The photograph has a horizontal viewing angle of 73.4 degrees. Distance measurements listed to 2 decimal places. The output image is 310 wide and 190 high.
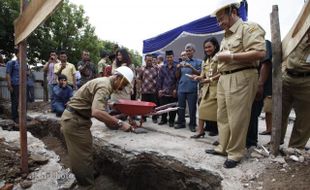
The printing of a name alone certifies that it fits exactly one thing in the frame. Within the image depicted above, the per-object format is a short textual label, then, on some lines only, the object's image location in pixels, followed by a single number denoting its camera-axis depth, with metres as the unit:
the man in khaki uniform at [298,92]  2.38
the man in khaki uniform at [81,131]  2.71
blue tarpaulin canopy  5.70
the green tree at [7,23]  12.89
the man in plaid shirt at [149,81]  4.58
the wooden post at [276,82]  2.38
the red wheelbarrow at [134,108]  3.55
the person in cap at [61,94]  5.30
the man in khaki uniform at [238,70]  2.25
